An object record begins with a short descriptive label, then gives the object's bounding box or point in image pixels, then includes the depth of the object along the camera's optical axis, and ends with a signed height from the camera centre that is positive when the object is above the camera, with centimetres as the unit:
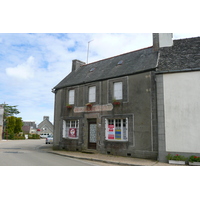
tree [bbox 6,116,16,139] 3975 -15
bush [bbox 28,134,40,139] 4519 -274
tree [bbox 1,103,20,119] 4583 +328
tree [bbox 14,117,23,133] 4128 -13
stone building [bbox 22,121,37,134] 5938 -111
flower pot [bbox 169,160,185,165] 888 -168
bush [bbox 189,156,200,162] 856 -147
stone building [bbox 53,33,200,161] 973 +142
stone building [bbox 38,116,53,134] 6305 -62
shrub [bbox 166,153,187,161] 893 -146
